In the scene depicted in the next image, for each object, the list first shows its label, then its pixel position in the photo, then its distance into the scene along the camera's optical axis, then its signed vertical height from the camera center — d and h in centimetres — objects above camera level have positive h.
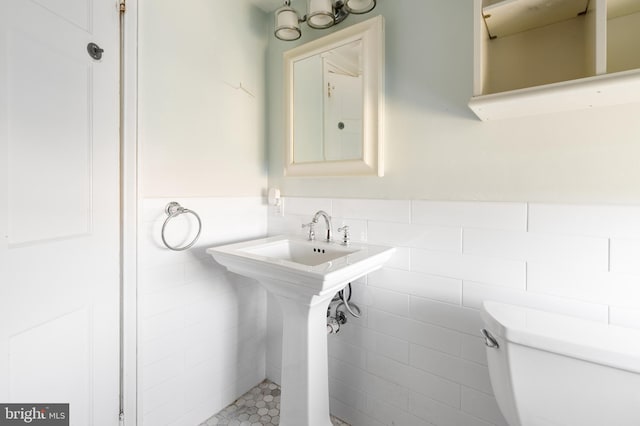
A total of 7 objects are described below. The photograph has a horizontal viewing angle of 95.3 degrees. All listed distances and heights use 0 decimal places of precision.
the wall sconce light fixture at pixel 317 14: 132 +92
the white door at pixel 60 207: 82 +0
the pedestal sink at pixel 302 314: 105 -43
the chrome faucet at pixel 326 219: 141 -5
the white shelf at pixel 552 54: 76 +49
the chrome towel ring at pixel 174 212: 125 -2
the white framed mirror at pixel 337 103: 130 +52
